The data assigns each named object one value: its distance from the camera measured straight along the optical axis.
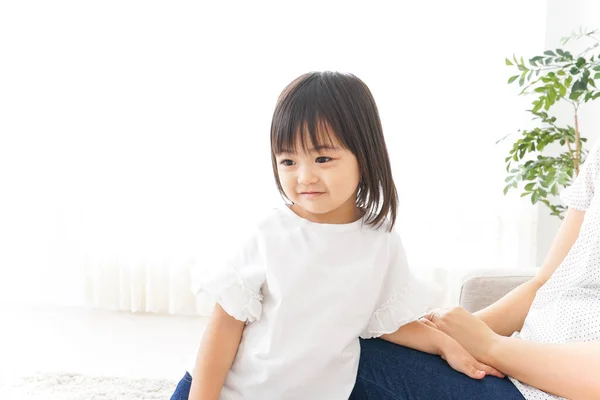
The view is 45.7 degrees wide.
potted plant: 2.32
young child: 1.23
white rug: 2.29
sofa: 1.75
